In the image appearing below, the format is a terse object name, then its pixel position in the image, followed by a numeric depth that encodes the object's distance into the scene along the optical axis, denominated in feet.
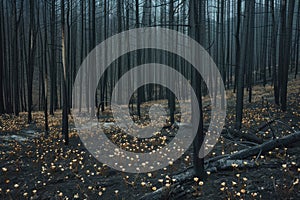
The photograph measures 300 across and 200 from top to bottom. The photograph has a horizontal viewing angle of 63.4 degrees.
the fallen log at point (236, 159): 15.07
